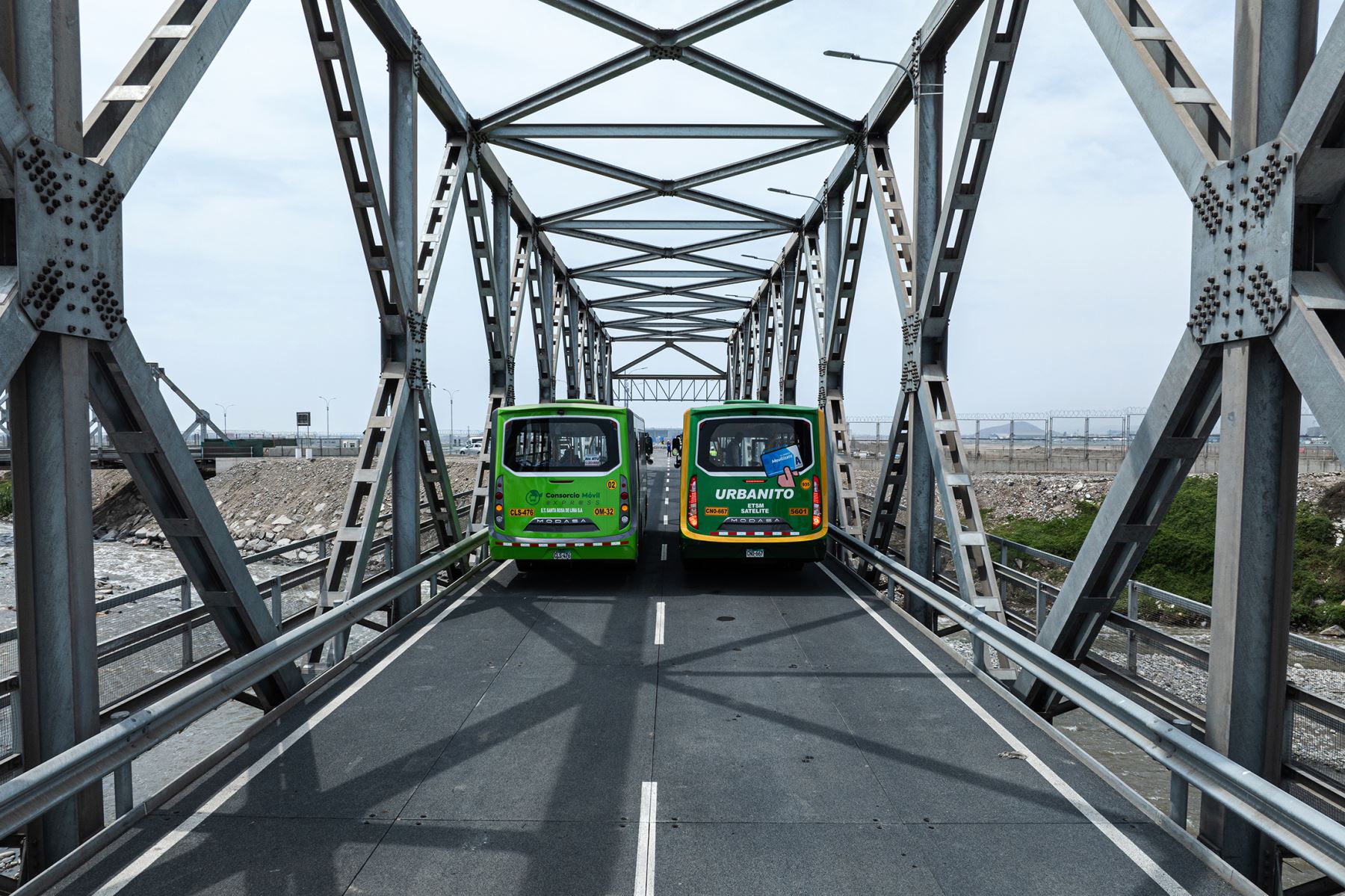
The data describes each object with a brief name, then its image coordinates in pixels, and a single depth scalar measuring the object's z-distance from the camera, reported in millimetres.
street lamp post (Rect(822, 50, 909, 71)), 10891
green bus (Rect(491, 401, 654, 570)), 13109
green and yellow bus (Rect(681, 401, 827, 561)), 13258
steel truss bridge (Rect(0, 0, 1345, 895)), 4543
